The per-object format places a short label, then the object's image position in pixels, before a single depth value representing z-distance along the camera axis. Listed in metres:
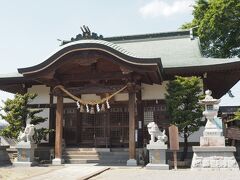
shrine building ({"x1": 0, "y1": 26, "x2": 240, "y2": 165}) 13.64
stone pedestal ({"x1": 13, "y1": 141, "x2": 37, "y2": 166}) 14.08
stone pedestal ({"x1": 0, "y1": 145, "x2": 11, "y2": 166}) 15.03
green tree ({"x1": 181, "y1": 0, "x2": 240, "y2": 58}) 24.72
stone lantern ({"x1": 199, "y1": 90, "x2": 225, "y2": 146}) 11.84
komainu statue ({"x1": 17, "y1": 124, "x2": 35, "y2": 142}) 14.32
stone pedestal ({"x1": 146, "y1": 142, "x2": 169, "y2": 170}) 12.45
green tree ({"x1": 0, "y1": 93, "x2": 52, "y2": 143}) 15.59
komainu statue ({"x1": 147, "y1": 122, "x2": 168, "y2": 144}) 12.83
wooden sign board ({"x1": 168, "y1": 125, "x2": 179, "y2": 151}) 12.10
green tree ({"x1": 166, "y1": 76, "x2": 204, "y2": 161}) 13.88
